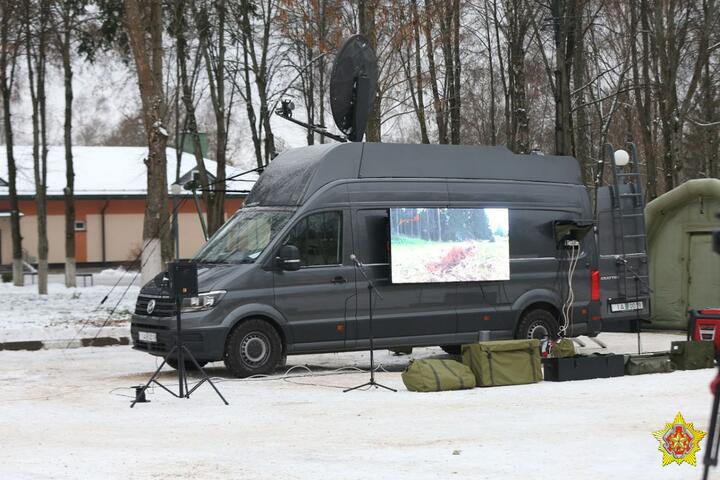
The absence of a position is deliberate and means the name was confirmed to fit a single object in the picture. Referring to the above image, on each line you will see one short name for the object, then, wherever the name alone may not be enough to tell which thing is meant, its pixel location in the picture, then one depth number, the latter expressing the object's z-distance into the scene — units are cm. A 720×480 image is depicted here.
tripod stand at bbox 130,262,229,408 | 1219
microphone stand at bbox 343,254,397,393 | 1301
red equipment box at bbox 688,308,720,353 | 1600
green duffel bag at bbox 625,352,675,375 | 1404
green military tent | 2116
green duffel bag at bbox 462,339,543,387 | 1316
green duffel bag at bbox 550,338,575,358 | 1434
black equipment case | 1353
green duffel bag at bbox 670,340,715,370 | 1448
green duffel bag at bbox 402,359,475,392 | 1270
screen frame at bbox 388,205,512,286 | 1492
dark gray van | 1416
